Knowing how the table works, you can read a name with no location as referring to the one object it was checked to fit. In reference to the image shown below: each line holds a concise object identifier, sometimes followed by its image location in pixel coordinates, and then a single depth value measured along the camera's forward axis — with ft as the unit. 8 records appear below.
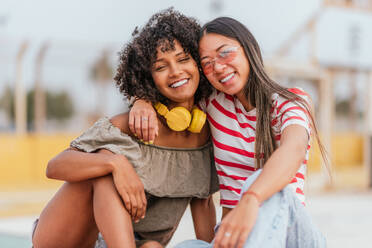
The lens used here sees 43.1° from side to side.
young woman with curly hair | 6.41
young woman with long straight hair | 5.34
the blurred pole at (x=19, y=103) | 25.50
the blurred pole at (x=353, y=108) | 41.57
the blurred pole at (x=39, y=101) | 26.55
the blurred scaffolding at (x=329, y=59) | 27.55
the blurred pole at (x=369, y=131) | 28.53
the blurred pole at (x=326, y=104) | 28.45
